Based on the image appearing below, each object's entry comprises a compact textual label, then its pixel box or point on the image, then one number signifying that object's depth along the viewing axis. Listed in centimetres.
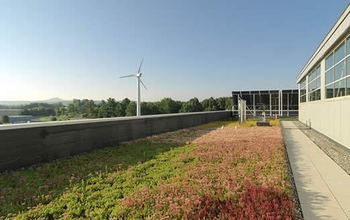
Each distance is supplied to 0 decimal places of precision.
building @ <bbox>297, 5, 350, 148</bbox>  1079
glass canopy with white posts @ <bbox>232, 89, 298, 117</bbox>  4331
